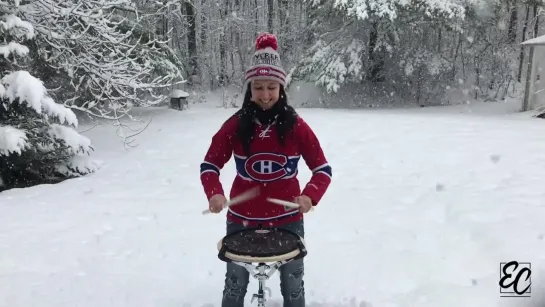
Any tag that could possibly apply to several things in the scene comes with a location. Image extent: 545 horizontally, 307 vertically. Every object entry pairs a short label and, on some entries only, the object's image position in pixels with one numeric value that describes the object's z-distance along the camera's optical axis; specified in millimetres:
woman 2566
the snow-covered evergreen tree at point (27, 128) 6670
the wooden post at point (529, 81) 13516
